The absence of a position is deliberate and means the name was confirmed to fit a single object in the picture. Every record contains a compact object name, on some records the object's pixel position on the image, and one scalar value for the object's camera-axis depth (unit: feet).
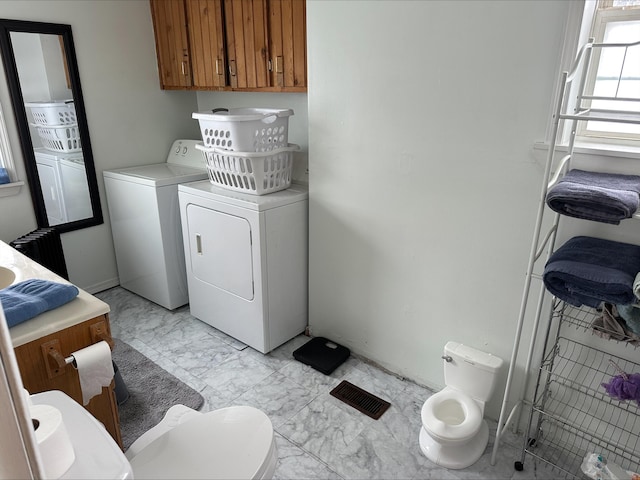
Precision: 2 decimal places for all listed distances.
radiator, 8.42
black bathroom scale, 8.05
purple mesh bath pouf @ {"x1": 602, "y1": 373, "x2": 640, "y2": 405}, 5.09
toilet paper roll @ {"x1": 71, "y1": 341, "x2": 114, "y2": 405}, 4.38
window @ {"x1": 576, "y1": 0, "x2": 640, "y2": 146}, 5.23
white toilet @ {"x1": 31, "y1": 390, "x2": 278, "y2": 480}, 3.34
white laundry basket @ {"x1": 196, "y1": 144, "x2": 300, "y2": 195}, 7.80
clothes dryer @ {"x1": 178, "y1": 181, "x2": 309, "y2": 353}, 7.88
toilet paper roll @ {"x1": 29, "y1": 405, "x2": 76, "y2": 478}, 2.84
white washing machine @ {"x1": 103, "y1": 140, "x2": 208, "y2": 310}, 9.41
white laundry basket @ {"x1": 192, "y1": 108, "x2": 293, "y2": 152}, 7.50
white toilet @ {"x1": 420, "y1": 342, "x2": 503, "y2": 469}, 5.96
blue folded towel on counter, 4.23
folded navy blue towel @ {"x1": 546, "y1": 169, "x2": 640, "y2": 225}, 4.23
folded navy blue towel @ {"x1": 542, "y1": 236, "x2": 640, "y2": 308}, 4.34
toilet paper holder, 4.30
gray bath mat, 6.82
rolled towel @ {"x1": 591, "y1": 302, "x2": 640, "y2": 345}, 4.76
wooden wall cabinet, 7.89
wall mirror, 8.71
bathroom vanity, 4.20
